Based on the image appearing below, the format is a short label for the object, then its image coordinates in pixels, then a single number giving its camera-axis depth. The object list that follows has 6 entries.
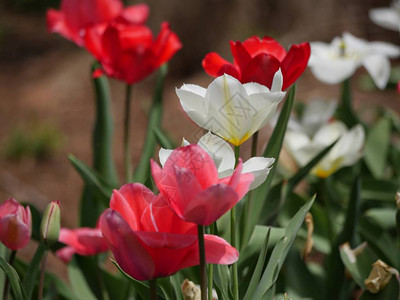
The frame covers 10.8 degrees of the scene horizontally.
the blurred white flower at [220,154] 1.61
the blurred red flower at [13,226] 1.64
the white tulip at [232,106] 1.63
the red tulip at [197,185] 1.55
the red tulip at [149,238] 1.57
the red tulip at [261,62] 1.69
